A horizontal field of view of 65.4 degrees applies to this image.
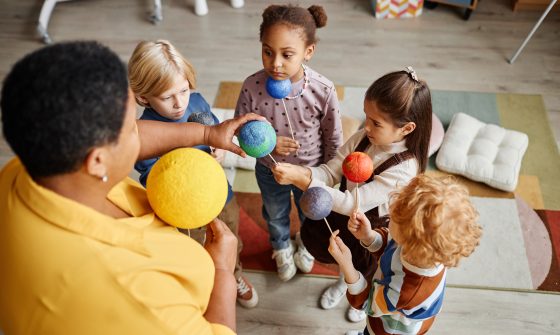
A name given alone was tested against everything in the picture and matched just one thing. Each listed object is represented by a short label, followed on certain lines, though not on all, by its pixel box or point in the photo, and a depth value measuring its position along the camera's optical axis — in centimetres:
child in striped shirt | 116
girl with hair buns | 152
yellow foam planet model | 99
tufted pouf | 242
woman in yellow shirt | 72
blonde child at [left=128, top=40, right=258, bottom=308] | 153
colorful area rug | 213
